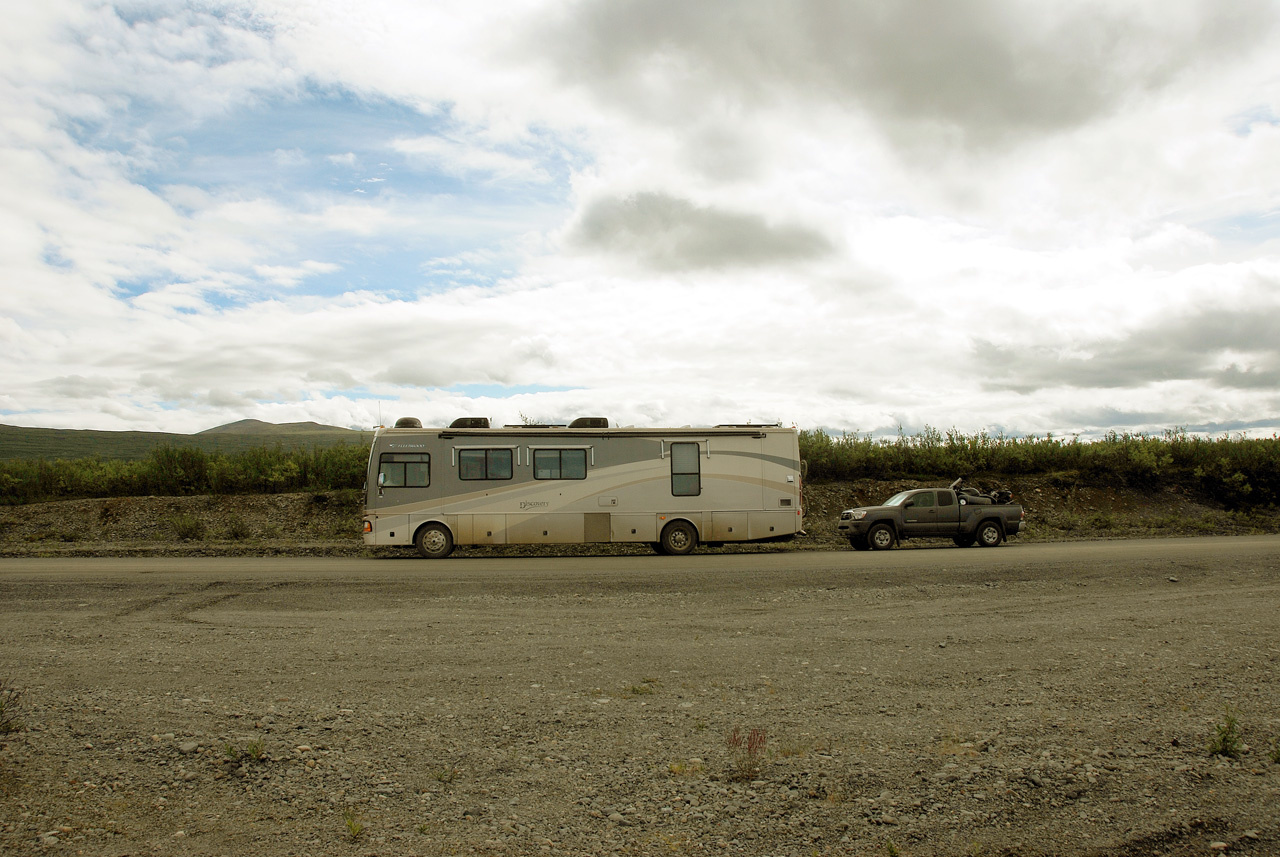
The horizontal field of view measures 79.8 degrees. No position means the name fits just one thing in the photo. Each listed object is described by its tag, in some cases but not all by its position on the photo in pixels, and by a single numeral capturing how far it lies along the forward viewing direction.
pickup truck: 19.97
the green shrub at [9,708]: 5.20
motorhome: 18.08
